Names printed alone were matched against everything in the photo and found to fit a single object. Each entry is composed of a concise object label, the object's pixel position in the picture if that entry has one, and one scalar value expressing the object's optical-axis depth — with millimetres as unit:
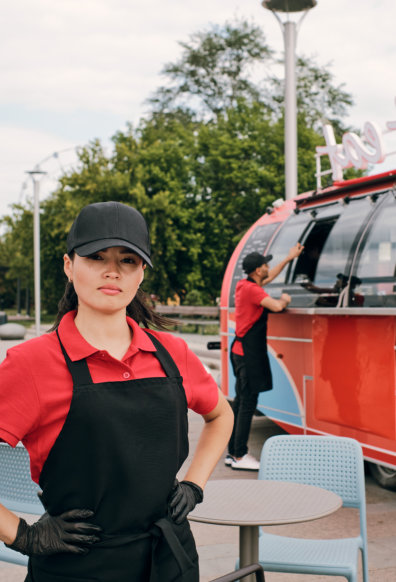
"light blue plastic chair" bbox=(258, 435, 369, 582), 3273
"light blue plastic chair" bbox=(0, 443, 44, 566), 3258
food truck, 5523
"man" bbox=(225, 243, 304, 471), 6711
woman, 1701
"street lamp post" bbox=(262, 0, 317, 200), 10391
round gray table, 2742
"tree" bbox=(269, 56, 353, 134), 34594
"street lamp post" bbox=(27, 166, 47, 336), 21753
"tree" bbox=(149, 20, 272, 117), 35344
